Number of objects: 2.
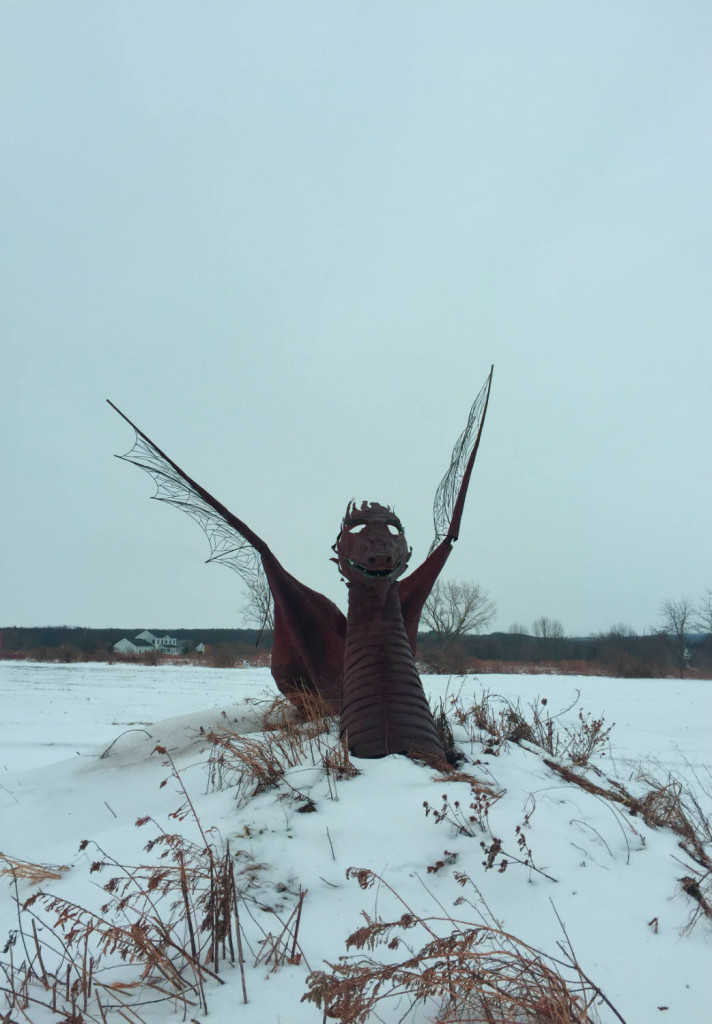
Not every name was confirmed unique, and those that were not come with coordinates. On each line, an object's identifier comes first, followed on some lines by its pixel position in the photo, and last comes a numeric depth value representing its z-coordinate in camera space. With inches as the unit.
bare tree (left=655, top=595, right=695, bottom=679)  1515.5
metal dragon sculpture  139.9
